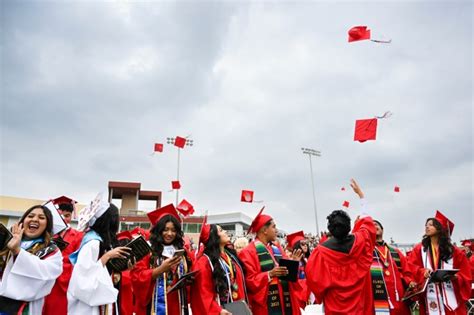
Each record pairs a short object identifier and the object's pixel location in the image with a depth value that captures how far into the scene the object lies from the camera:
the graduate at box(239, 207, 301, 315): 3.70
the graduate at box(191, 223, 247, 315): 3.35
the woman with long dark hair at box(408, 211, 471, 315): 4.27
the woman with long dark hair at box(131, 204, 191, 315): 3.24
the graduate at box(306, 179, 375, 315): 3.44
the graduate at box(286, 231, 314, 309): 5.53
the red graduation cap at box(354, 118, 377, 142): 7.12
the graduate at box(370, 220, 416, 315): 4.14
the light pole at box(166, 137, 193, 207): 33.40
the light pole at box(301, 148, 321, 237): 35.90
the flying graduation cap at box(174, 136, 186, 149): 19.07
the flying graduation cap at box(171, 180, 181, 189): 21.01
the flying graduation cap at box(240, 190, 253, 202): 15.39
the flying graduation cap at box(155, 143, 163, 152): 20.31
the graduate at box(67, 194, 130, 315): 2.37
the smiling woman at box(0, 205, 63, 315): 2.26
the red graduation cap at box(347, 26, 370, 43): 6.80
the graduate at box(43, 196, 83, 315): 2.65
